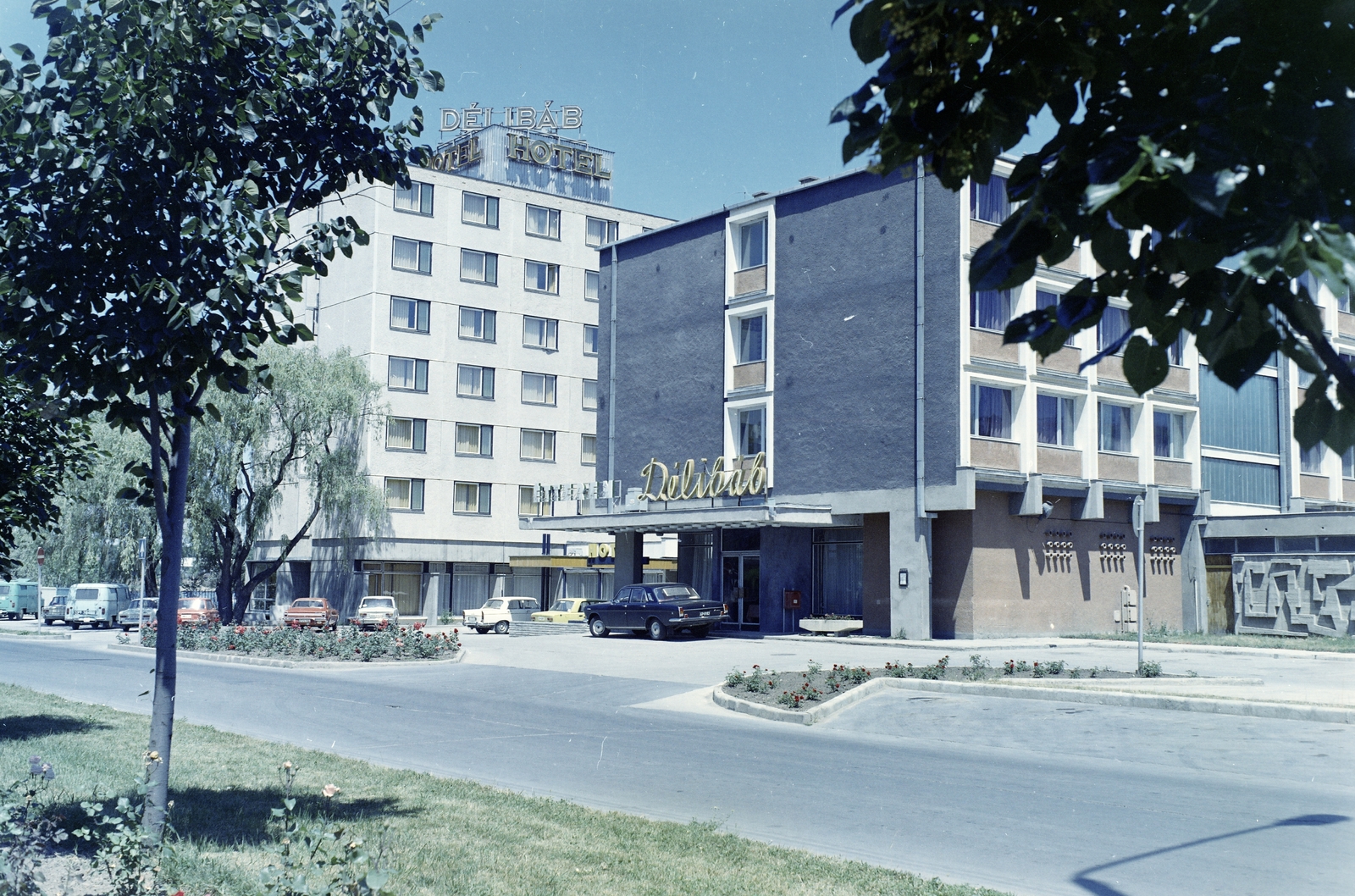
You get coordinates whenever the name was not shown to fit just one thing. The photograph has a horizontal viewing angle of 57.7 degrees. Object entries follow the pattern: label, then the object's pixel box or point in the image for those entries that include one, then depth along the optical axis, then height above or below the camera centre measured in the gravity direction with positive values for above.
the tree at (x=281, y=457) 44.39 +3.91
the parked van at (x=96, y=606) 53.00 -2.06
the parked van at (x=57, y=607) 56.09 -2.29
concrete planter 37.69 -1.73
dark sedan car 37.78 -1.36
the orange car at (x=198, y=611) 44.69 -1.97
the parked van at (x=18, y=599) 64.62 -2.24
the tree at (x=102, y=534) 46.59 +0.93
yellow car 46.59 -1.77
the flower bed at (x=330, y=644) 28.67 -2.00
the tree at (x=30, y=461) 11.59 +0.94
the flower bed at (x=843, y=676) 19.36 -1.78
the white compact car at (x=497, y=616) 46.94 -1.95
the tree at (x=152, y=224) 6.97 +1.99
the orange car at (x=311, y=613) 45.38 -1.98
